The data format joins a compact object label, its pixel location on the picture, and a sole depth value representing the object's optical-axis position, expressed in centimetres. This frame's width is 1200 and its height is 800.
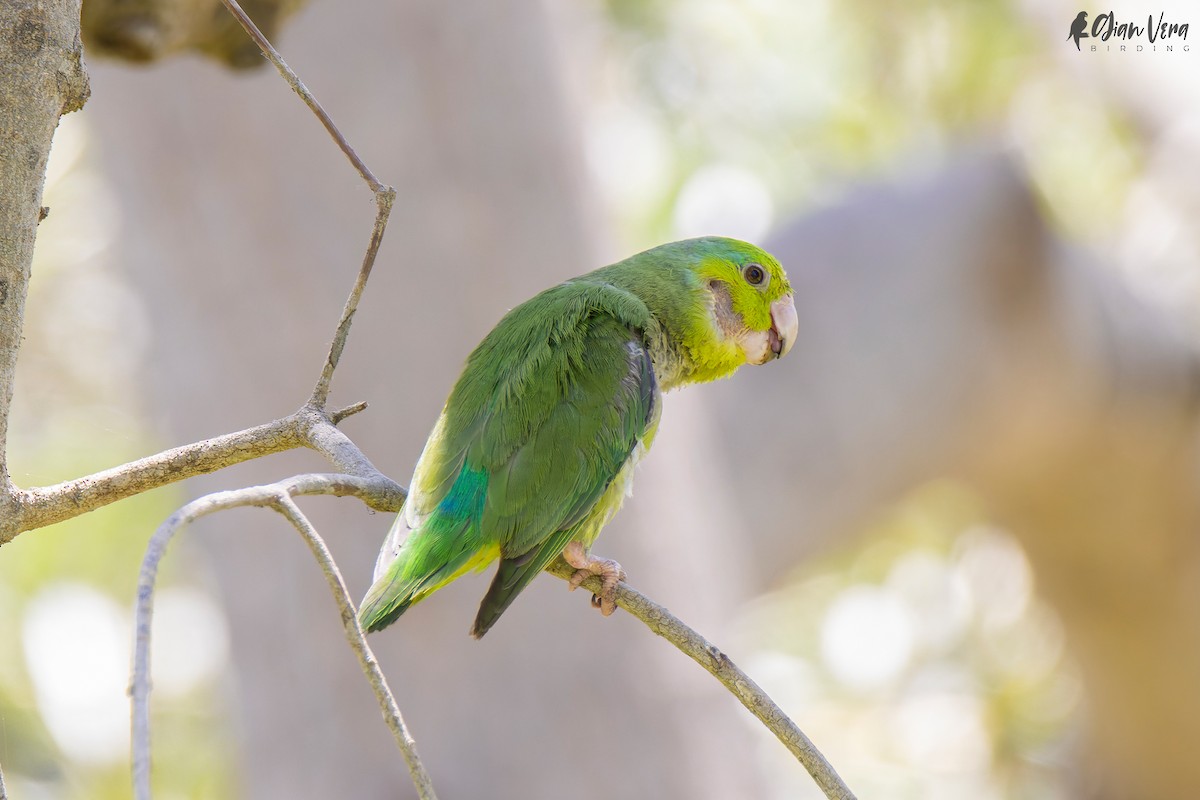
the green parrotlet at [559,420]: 291
